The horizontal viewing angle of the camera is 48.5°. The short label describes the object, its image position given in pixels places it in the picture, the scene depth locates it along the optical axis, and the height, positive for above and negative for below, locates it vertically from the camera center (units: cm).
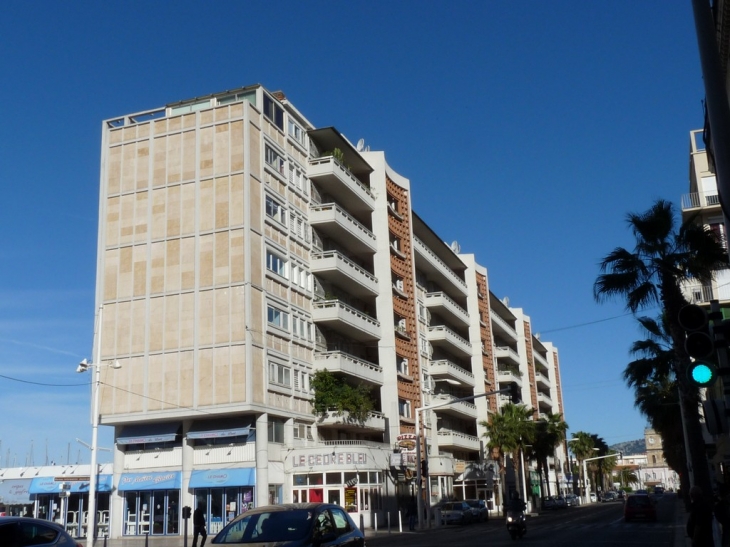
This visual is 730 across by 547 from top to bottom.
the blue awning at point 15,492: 5603 +20
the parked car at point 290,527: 1099 -60
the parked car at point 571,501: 9498 -322
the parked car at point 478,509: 5729 -231
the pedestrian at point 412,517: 4617 -214
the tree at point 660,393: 3731 +442
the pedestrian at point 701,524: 1405 -95
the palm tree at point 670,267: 2814 +719
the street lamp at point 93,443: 3447 +216
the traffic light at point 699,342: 962 +146
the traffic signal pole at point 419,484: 4547 -32
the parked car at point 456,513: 5303 -228
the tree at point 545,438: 8481 +374
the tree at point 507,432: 7131 +374
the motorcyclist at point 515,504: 3281 -116
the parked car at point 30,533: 1295 -63
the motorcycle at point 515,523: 3216 -186
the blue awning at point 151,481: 4447 +46
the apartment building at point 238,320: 4422 +962
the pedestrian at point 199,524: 3138 -138
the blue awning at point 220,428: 4378 +308
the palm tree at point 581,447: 12962 +398
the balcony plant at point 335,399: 4909 +488
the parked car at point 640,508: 4659 -210
